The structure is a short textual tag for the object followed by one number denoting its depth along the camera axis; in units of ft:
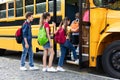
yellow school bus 23.76
